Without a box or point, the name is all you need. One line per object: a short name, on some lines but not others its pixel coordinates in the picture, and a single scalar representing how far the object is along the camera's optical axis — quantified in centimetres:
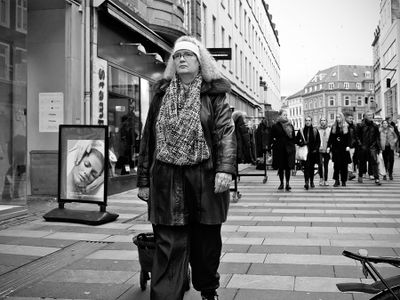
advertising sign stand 764
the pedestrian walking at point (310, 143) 1295
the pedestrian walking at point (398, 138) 1561
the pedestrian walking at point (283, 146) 1198
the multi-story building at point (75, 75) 857
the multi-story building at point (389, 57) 5481
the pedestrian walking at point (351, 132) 1348
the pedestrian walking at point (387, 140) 1491
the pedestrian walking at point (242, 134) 924
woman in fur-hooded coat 332
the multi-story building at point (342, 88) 12988
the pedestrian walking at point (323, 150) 1387
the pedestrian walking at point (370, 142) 1397
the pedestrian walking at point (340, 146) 1322
